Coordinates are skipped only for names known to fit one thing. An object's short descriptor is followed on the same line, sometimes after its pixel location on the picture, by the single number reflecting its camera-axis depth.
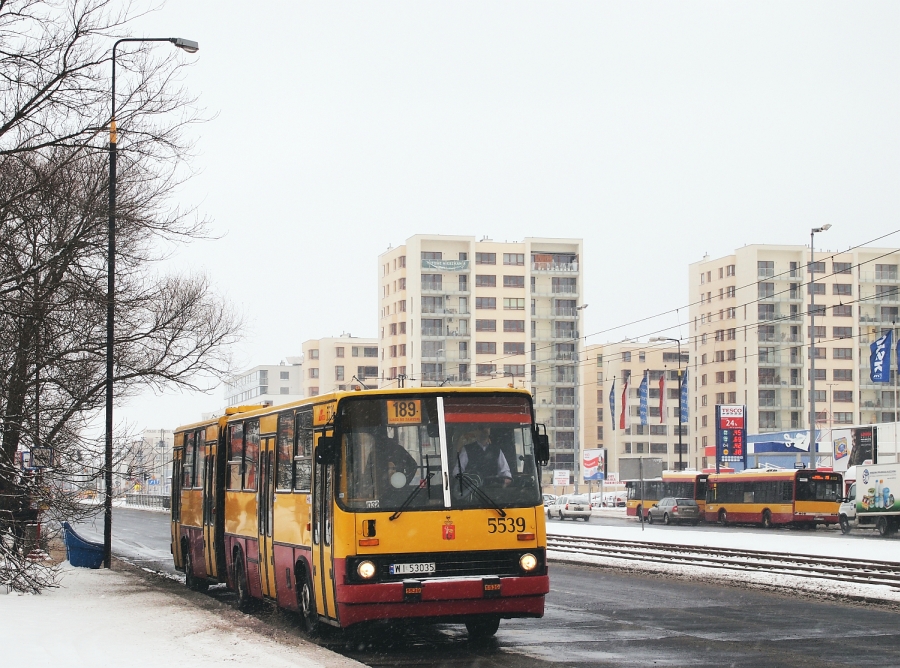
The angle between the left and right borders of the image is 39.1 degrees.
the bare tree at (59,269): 18.16
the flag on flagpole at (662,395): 82.94
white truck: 47.25
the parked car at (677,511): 64.06
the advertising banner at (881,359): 57.81
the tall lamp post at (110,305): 21.91
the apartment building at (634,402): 144.38
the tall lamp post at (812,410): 60.56
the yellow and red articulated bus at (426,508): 13.33
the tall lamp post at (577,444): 120.00
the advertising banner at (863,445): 70.25
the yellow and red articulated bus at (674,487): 65.62
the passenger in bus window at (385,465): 13.54
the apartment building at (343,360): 155.25
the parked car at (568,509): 68.44
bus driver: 13.73
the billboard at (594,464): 90.88
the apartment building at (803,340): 129.25
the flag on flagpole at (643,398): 83.06
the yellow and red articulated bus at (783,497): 56.41
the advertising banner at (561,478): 87.12
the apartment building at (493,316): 127.44
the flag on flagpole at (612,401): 86.84
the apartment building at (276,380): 191.38
